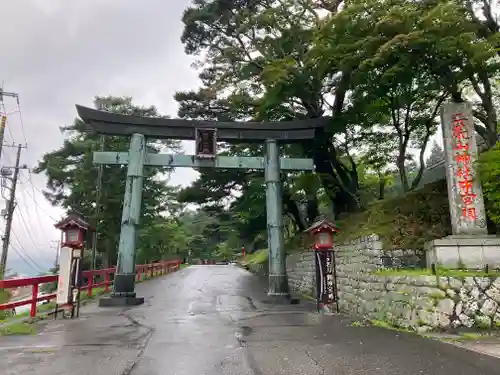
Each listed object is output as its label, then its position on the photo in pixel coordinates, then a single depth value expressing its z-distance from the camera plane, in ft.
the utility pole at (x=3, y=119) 66.90
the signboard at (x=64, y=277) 32.40
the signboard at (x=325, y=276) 34.91
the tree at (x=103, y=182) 85.35
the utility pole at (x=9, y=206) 76.48
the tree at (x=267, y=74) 50.60
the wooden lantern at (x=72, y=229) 33.55
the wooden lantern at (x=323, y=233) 35.47
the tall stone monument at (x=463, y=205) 28.43
